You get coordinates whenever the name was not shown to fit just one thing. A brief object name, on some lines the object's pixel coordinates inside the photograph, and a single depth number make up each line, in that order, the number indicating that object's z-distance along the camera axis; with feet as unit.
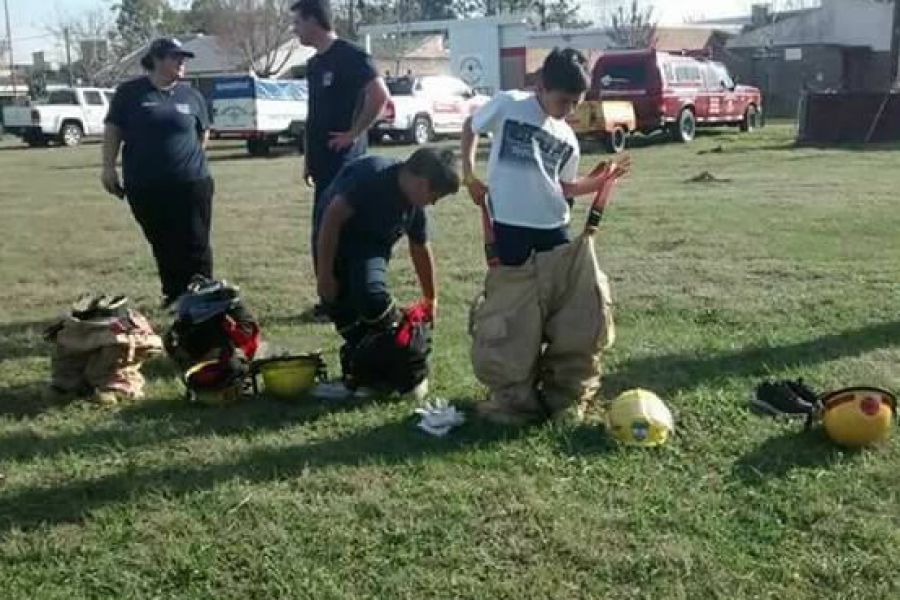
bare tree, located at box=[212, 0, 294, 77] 189.98
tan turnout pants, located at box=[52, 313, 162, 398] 16.83
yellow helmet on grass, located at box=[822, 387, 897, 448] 13.98
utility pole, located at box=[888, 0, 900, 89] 82.49
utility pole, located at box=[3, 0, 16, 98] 191.44
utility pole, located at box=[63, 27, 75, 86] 227.32
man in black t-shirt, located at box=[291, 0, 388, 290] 20.13
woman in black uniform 20.48
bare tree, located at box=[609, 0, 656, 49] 176.76
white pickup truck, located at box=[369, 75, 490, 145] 87.61
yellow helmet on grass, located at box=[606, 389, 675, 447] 14.33
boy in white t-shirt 15.02
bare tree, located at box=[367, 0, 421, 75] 178.96
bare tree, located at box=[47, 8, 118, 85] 209.05
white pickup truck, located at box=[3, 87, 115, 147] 103.71
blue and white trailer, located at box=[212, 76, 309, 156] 80.84
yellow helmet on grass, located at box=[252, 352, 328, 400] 16.52
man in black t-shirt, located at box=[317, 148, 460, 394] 15.25
